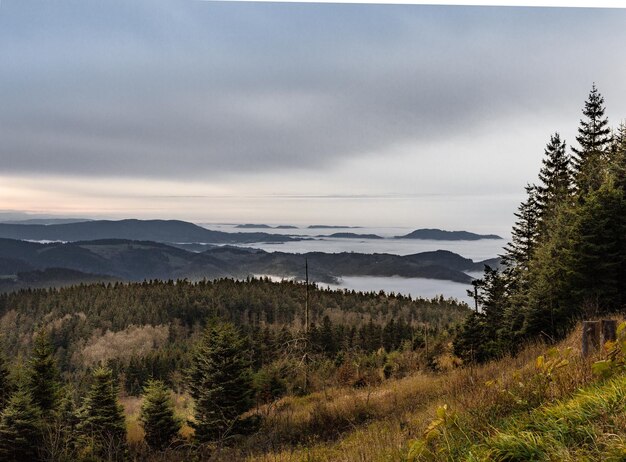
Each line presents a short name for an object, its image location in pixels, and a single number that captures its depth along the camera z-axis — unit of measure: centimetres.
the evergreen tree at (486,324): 2034
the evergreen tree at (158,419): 1944
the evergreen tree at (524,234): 2848
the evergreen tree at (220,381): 1867
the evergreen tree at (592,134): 2908
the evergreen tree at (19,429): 1705
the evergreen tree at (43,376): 2268
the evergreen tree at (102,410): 1930
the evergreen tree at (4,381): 2411
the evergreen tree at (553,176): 2770
